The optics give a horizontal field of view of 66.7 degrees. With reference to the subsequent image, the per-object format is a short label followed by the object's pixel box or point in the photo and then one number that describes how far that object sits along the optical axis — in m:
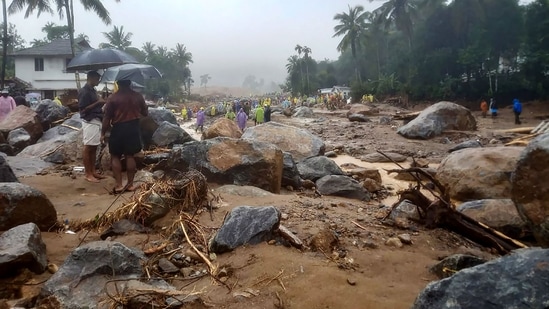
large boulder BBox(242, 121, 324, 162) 7.92
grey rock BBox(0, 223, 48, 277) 2.64
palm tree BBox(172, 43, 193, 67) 63.00
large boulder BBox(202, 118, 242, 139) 8.90
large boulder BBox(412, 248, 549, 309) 1.54
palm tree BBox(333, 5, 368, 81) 43.38
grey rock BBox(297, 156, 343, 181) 6.59
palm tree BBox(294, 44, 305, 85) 59.15
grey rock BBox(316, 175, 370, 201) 5.75
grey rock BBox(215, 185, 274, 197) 4.57
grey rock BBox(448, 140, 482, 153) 11.29
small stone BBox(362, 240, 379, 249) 3.17
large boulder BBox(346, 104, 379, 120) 24.44
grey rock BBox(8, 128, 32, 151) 7.69
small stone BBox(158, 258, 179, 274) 2.78
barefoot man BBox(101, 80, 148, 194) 4.72
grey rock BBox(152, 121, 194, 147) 6.96
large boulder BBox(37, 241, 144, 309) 2.36
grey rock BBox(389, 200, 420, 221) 4.04
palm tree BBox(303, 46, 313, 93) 58.82
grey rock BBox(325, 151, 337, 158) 10.76
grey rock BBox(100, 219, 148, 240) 3.45
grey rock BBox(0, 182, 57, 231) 3.28
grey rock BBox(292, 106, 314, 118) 27.14
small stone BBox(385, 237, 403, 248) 3.29
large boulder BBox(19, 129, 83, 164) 6.59
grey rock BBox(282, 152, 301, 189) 5.91
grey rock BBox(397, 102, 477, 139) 14.20
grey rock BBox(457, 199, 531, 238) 3.96
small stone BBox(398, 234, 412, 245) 3.36
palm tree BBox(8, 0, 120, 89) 23.97
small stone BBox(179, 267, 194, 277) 2.74
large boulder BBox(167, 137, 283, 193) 5.14
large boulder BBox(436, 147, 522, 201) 5.70
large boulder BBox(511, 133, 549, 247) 2.92
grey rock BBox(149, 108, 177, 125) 7.50
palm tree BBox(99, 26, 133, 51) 45.38
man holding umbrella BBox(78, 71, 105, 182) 5.20
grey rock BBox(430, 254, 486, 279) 2.66
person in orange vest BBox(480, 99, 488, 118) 23.09
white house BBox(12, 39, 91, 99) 29.81
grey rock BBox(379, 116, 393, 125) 18.87
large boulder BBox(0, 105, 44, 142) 8.12
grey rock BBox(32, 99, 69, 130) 8.95
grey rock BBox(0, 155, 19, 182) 4.15
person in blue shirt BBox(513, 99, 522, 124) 18.53
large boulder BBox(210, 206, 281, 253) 2.98
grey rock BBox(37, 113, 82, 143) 8.24
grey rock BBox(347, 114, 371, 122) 20.52
